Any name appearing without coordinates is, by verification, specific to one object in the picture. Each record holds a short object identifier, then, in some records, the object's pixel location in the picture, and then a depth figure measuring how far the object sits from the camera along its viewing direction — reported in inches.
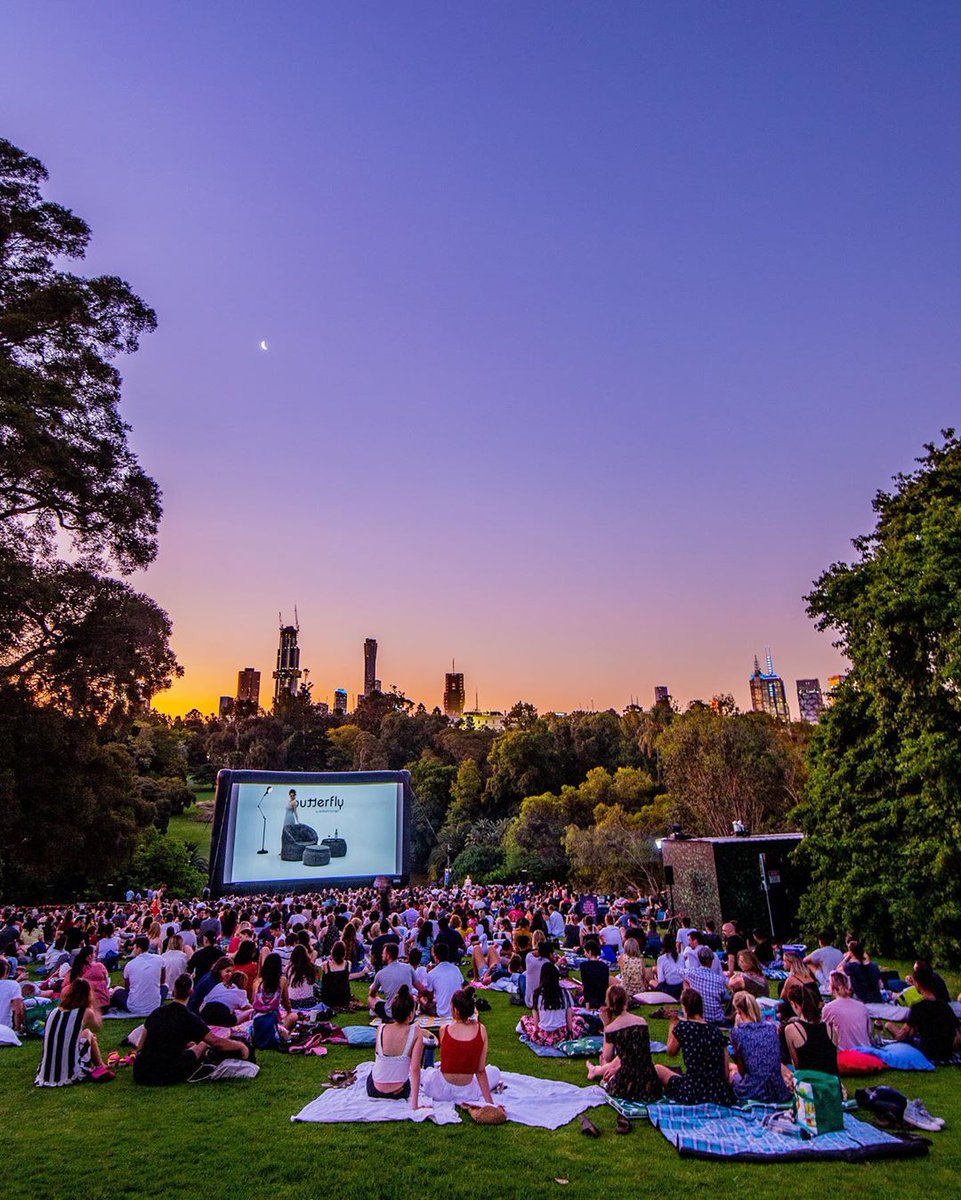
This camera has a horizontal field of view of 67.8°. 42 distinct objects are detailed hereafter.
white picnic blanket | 189.2
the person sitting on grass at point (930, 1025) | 249.9
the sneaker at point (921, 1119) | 183.0
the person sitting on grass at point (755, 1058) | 197.0
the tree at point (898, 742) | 460.8
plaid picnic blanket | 165.9
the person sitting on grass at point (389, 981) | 325.7
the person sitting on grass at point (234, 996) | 267.4
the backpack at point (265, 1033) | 271.6
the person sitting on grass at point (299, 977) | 327.6
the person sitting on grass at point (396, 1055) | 203.0
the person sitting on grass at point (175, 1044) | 219.6
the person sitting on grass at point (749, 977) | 289.7
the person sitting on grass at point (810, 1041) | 192.1
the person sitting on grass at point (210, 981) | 278.7
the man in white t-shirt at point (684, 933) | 455.3
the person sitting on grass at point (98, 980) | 323.7
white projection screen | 968.9
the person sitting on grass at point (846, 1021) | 245.0
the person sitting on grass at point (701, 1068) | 194.2
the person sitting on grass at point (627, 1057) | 200.5
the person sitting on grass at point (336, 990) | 353.4
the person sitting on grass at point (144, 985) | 329.1
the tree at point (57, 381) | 602.2
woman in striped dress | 220.8
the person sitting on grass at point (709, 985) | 285.7
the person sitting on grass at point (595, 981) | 316.5
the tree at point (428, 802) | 2204.7
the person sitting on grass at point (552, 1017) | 278.1
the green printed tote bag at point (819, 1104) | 175.5
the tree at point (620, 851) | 1291.8
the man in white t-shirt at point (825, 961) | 360.2
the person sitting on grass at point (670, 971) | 377.1
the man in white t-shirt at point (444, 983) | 319.9
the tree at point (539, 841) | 1549.0
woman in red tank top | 198.5
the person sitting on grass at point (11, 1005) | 293.0
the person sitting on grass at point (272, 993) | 293.5
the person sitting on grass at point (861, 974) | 328.8
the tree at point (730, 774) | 1182.9
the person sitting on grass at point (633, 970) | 339.6
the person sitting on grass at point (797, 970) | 270.5
